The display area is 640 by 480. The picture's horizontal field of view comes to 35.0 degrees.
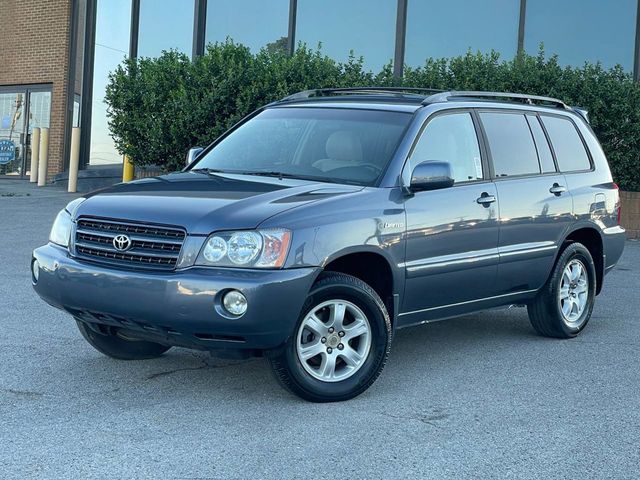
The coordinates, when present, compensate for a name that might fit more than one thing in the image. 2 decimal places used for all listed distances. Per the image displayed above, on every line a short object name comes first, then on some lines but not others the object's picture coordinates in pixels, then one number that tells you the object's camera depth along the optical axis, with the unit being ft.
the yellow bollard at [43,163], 70.28
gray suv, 17.16
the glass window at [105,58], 73.15
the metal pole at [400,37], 62.95
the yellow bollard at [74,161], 64.80
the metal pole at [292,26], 65.41
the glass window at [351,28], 63.62
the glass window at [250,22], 66.13
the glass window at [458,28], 61.67
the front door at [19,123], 76.43
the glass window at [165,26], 69.51
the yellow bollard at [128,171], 57.25
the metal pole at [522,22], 61.31
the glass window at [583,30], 60.23
